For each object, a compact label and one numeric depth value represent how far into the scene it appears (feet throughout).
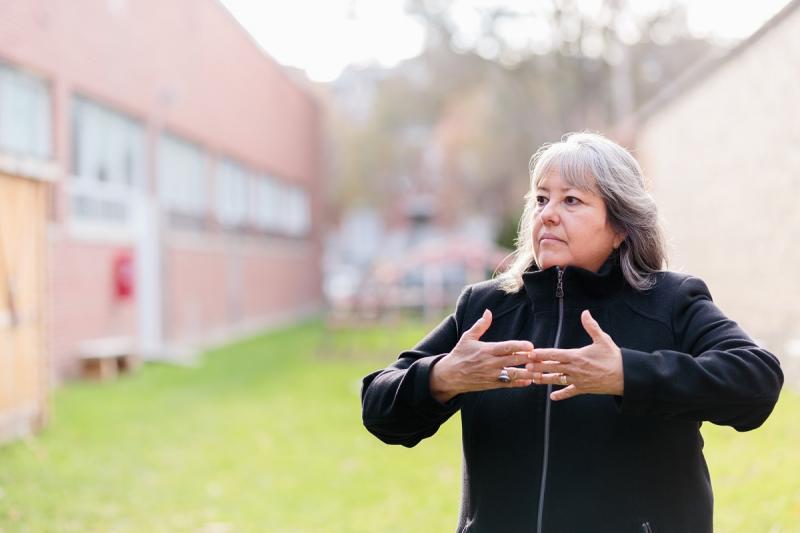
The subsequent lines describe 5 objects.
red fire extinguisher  47.62
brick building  40.98
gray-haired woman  7.55
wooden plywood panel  27.40
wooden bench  43.09
